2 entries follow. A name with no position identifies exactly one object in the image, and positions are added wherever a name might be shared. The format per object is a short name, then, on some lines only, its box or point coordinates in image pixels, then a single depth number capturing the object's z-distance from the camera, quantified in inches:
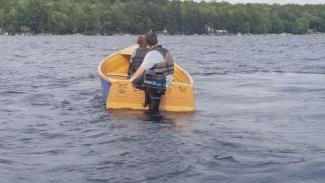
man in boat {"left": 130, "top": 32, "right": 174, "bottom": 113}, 525.0
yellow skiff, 563.5
